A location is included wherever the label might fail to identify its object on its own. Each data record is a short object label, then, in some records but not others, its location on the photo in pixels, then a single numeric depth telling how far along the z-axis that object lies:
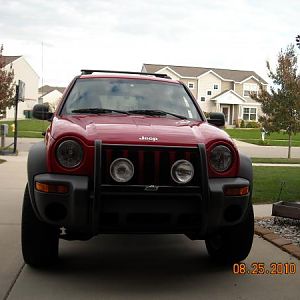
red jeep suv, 3.71
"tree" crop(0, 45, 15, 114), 17.53
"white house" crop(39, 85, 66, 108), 93.40
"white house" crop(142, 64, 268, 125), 60.94
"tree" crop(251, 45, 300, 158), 18.47
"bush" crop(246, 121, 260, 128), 55.06
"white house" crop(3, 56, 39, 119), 68.94
